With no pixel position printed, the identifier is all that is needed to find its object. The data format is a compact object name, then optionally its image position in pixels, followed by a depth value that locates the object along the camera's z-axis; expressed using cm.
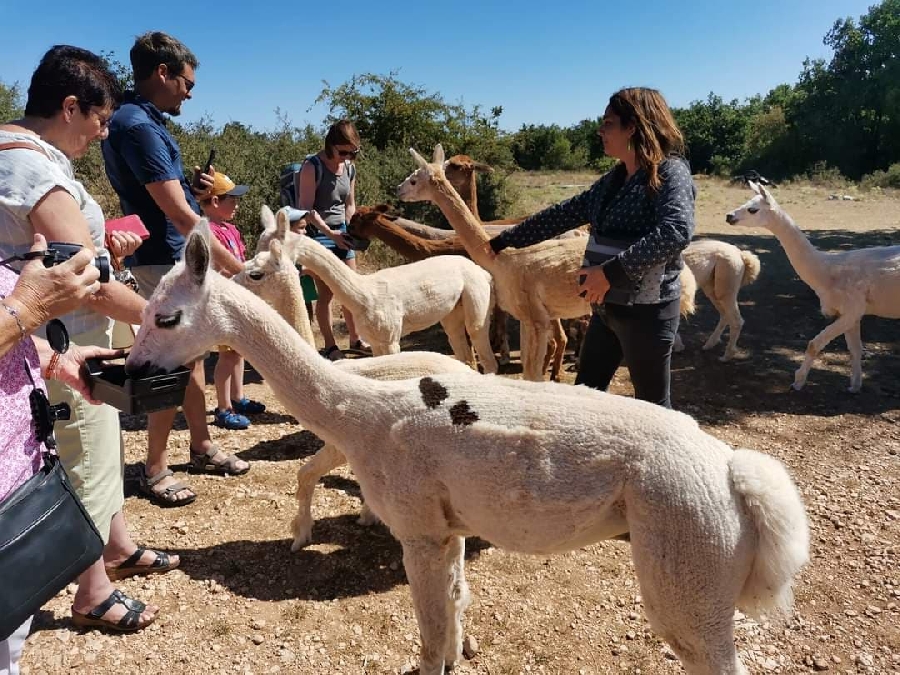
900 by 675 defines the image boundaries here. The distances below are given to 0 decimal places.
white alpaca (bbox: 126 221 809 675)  188
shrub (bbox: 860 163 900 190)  2788
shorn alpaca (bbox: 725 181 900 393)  663
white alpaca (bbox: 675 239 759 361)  809
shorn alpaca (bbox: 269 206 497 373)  522
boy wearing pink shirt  503
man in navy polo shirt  363
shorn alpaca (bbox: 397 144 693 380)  573
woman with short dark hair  219
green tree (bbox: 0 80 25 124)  1547
